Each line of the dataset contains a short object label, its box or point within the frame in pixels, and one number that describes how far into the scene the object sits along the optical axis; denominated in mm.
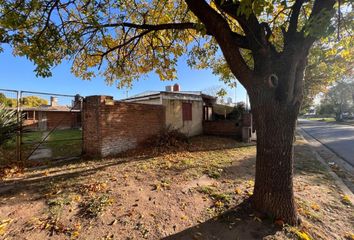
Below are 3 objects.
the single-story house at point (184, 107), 11328
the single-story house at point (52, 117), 22402
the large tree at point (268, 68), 2885
